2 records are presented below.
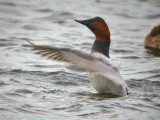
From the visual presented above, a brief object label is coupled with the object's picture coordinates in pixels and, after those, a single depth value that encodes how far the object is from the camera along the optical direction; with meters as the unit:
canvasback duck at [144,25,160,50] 21.30
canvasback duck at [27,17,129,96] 11.68
